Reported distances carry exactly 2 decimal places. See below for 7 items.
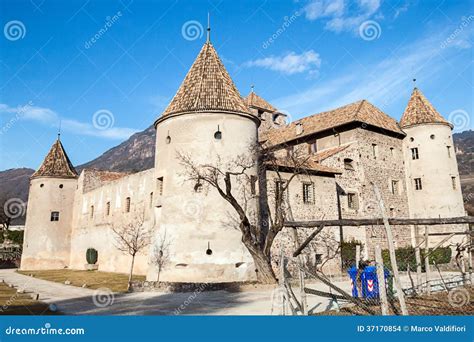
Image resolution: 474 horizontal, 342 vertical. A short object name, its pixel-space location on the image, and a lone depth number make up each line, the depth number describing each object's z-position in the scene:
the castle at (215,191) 17.88
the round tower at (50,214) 35.50
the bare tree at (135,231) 26.20
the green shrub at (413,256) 27.47
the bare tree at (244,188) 17.17
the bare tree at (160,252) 17.75
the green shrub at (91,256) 32.53
